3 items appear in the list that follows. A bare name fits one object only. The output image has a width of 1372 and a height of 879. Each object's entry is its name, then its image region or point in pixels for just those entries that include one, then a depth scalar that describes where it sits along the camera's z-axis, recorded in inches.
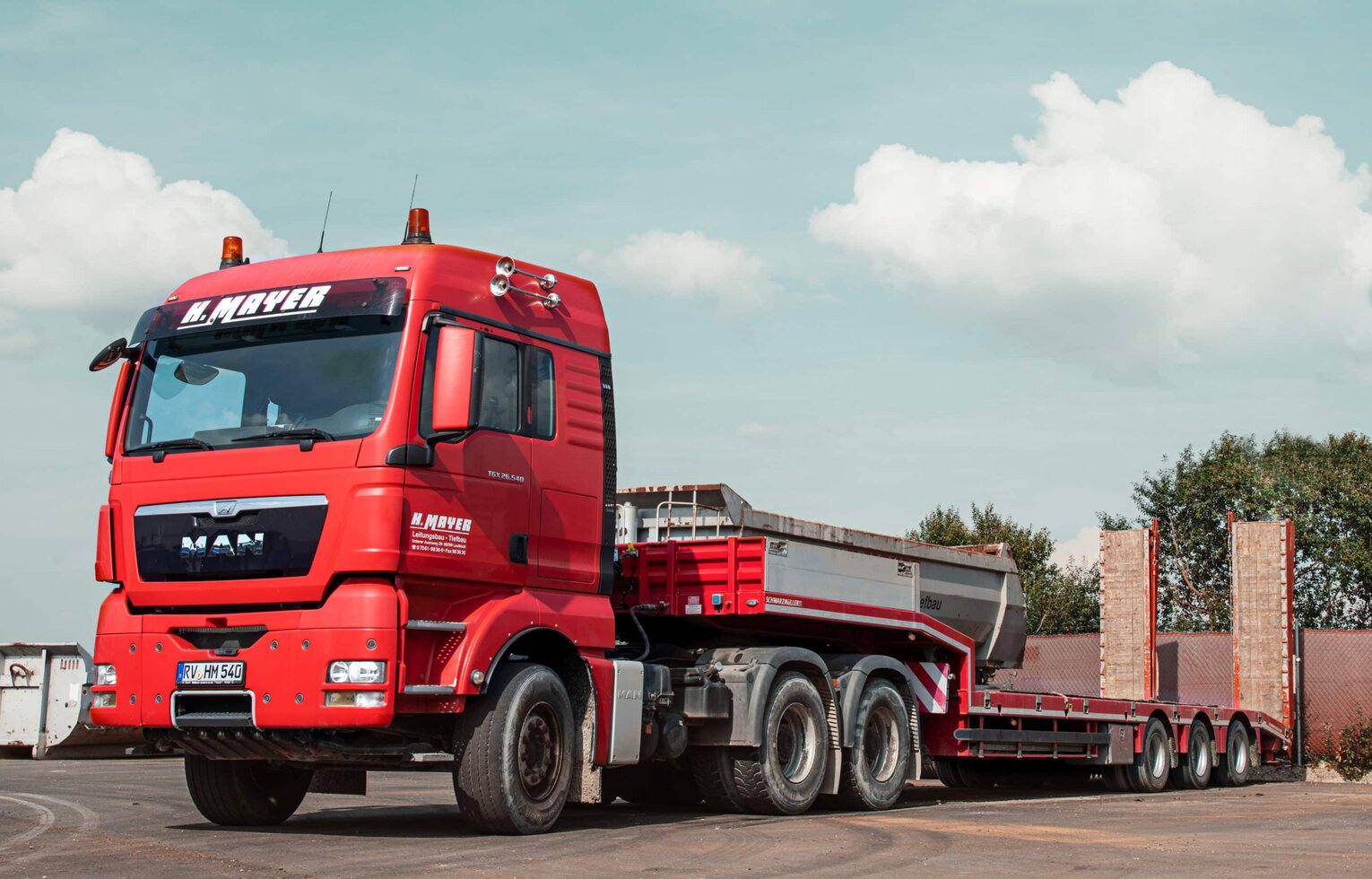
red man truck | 358.3
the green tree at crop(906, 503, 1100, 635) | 1898.4
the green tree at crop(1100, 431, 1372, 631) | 1831.9
